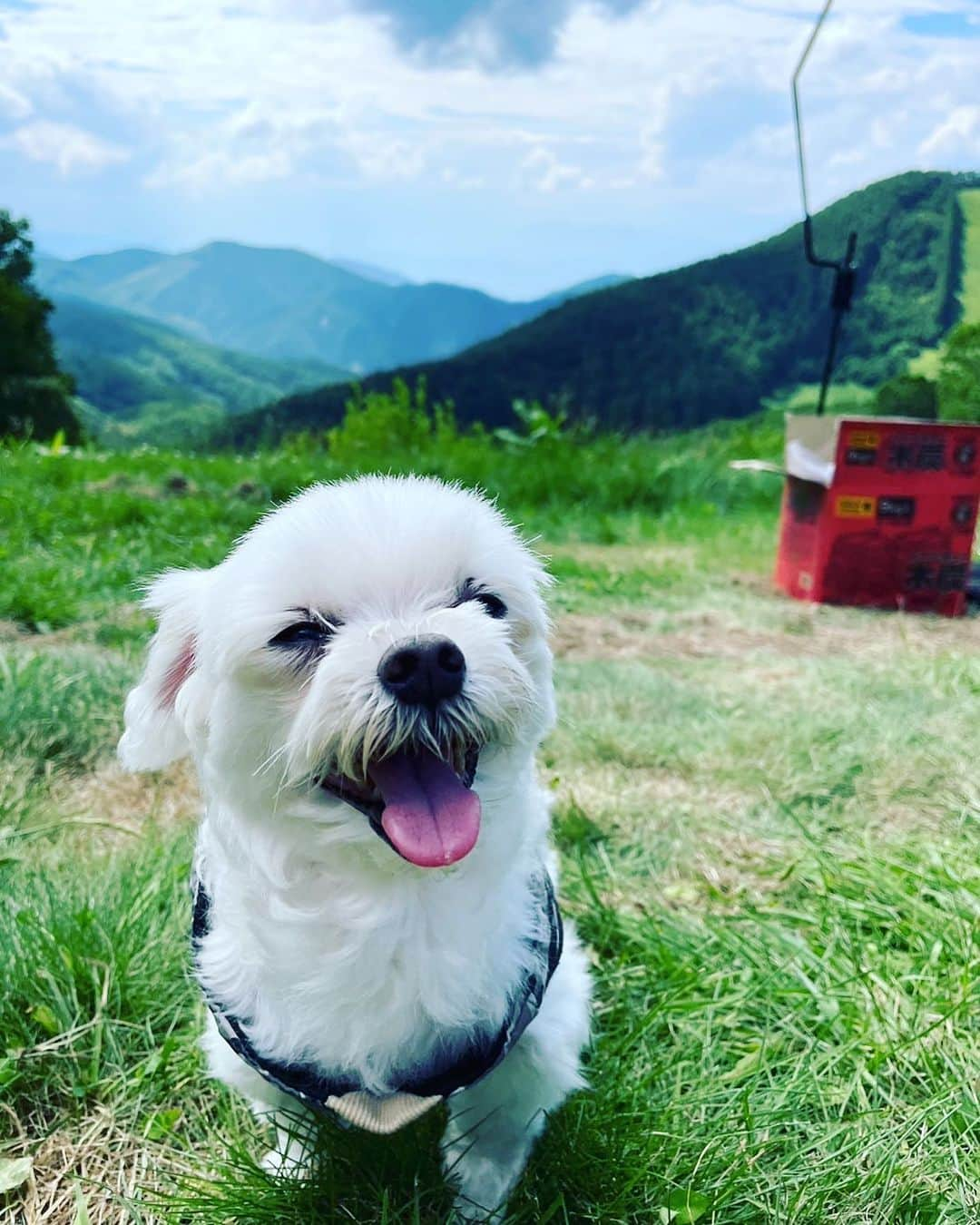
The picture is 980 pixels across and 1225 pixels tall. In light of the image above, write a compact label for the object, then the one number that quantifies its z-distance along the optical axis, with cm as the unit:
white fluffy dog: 28
